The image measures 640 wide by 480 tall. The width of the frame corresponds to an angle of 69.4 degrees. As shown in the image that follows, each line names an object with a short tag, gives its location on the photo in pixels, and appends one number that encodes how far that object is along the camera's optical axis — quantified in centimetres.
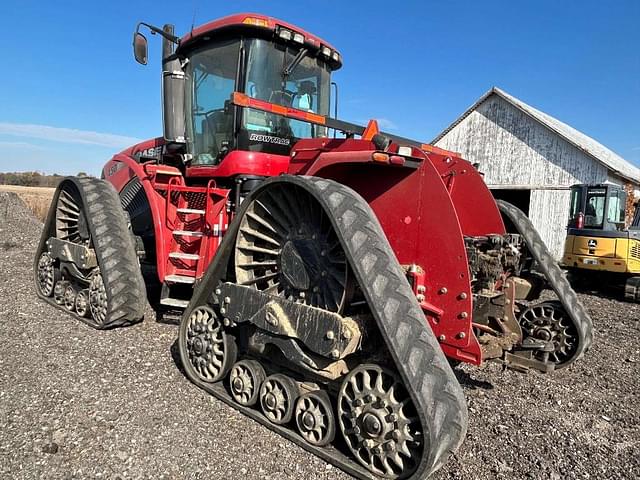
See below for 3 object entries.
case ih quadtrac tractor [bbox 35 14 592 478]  275
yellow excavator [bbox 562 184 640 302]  1041
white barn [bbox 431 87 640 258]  1638
